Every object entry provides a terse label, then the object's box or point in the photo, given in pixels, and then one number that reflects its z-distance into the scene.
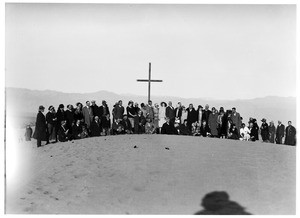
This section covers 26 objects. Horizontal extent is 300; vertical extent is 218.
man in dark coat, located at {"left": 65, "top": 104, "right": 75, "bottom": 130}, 15.53
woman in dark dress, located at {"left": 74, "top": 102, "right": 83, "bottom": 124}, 15.84
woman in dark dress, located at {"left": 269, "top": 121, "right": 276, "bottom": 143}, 18.16
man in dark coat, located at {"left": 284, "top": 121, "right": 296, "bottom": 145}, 17.64
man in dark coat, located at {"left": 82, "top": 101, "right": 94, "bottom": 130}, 16.28
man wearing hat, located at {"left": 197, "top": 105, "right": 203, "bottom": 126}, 17.25
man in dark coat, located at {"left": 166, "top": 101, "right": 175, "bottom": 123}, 17.27
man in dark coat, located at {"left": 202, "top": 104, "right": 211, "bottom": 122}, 17.20
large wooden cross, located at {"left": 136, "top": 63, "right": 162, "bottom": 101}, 19.12
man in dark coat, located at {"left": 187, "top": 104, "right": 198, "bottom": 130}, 17.16
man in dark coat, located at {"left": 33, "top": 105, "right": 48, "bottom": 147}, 14.94
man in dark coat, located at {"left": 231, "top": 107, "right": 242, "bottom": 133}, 17.17
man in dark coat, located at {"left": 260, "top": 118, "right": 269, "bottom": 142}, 17.89
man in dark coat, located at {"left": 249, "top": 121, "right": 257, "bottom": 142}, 17.39
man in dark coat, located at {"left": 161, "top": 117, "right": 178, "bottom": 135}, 16.62
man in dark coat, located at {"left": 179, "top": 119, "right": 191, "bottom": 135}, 17.05
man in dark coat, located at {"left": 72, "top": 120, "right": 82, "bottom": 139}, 15.64
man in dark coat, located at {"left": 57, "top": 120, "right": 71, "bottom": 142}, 15.35
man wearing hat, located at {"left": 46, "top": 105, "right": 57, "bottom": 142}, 15.25
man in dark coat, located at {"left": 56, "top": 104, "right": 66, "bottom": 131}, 15.37
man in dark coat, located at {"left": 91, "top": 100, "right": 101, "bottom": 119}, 16.55
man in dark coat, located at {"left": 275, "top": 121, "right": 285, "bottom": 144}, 18.02
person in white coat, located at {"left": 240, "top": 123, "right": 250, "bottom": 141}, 17.23
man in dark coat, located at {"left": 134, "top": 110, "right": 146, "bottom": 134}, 16.91
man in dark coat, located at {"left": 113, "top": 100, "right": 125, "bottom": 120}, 16.84
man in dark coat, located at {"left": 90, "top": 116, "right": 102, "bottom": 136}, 16.19
